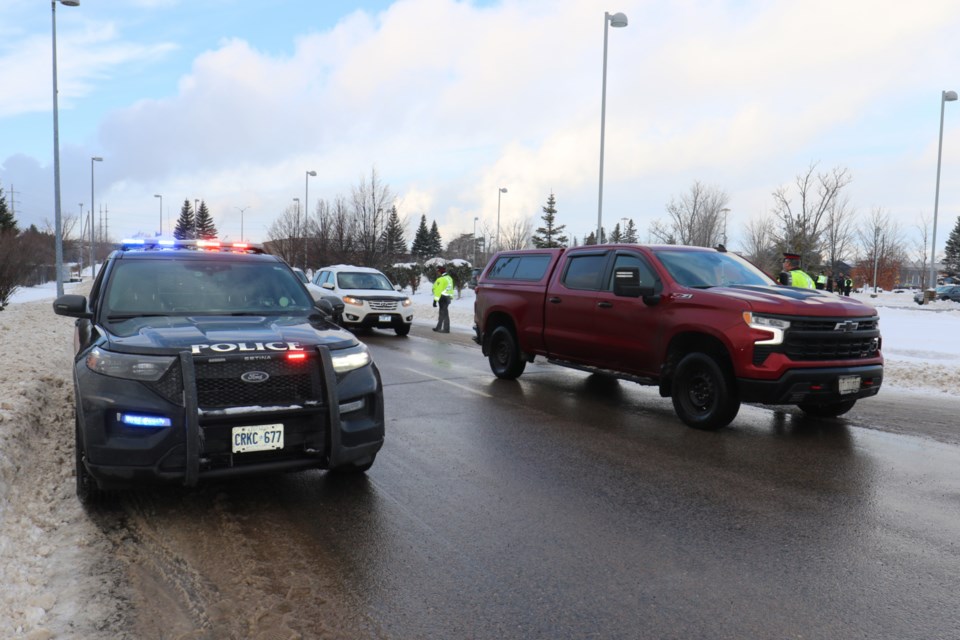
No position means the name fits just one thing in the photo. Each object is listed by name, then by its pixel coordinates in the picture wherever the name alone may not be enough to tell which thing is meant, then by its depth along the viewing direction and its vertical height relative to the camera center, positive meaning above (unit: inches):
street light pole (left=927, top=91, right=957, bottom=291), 1334.9 +280.3
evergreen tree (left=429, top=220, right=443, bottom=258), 3913.6 +154.6
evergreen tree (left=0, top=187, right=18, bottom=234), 1903.3 +114.5
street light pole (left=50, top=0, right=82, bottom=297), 978.5 +50.1
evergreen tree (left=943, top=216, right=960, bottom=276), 3347.4 +145.6
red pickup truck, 264.4 -22.5
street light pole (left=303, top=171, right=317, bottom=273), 1697.8 +142.4
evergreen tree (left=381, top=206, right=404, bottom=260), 1499.8 +68.3
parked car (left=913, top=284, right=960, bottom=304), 2004.2 -26.9
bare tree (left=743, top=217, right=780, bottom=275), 1835.6 +88.3
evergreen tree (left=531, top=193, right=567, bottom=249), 2316.9 +139.1
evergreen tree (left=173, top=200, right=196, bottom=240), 3961.6 +228.3
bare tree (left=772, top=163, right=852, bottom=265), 1368.1 +104.3
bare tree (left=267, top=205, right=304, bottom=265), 1646.2 +72.8
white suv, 685.3 -37.8
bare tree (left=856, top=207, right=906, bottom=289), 2497.0 +93.9
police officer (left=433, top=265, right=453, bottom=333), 737.0 -27.9
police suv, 161.3 -31.8
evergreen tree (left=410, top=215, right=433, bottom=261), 3947.8 +159.7
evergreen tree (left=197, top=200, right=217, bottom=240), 3816.4 +220.9
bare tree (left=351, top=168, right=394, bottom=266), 1360.7 +90.8
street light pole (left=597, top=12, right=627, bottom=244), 839.1 +298.5
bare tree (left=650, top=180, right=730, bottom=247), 1727.4 +135.0
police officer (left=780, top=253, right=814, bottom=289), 484.2 +3.7
